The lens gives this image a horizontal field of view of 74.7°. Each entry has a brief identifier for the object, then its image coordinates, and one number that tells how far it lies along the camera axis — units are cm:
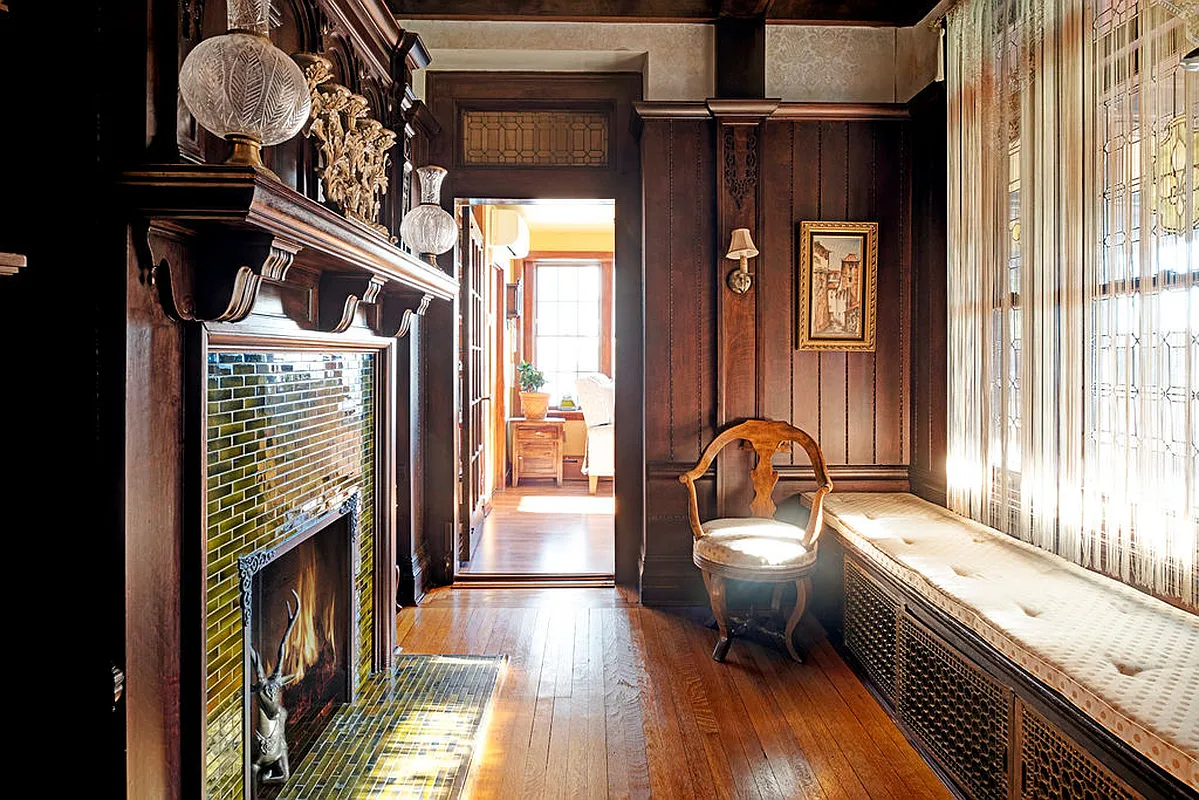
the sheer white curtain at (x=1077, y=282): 219
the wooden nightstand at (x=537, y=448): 779
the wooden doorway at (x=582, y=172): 427
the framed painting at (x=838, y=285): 396
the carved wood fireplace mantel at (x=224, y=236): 139
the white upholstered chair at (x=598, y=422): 739
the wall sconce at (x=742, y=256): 377
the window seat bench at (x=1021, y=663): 164
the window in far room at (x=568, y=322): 880
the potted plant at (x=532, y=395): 800
